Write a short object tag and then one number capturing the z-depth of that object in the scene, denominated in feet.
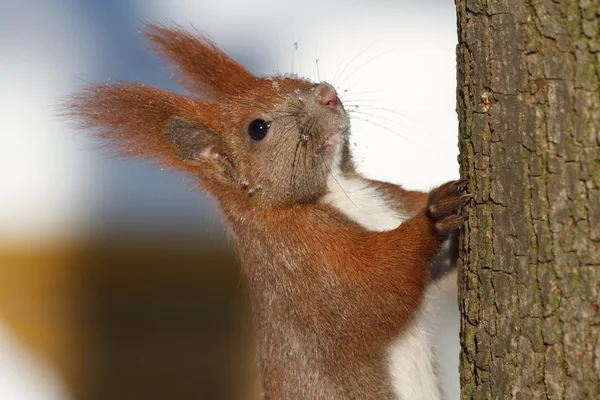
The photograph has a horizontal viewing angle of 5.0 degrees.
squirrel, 7.74
